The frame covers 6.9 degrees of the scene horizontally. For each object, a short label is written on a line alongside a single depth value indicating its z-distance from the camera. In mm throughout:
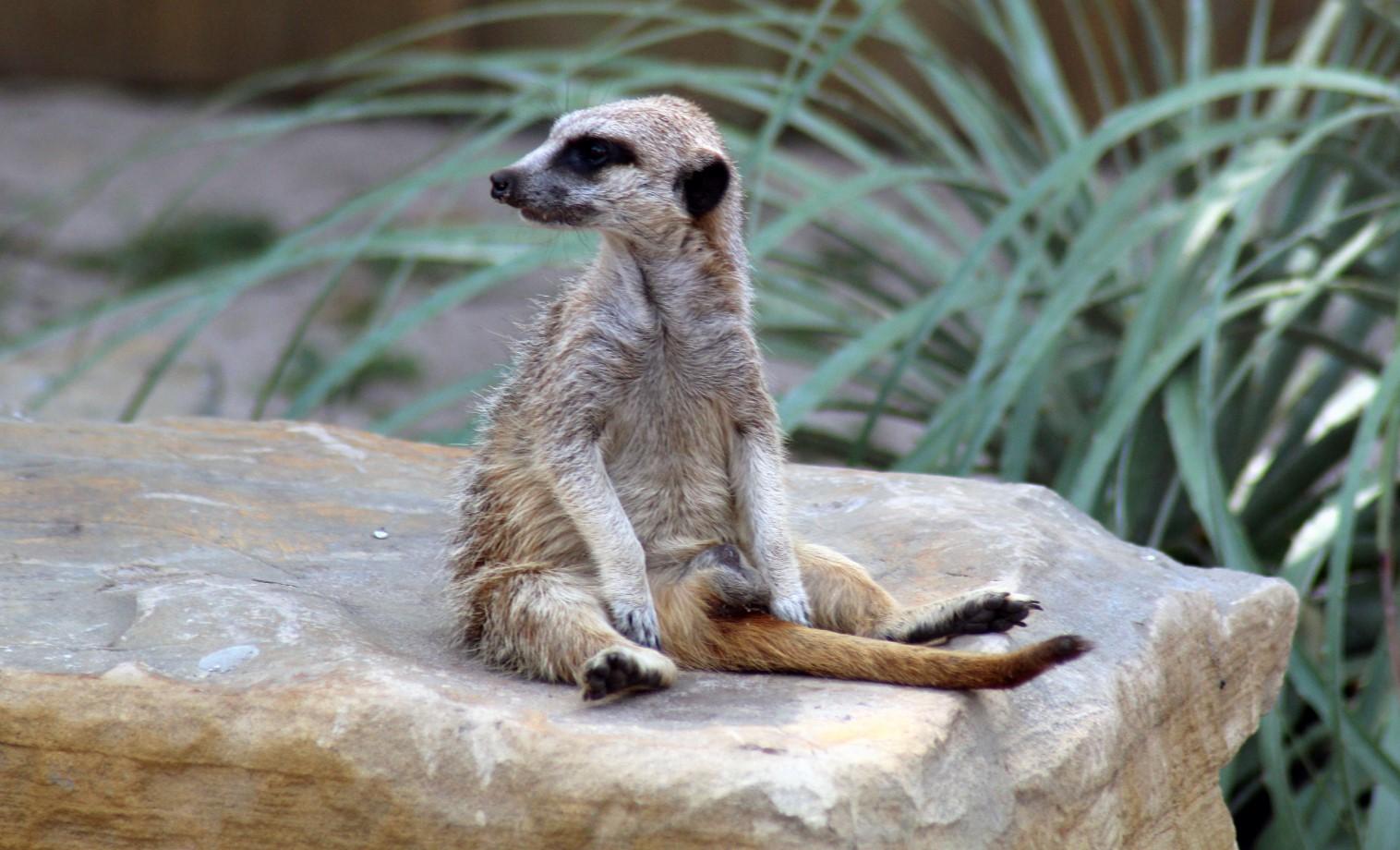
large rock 4722
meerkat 4835
